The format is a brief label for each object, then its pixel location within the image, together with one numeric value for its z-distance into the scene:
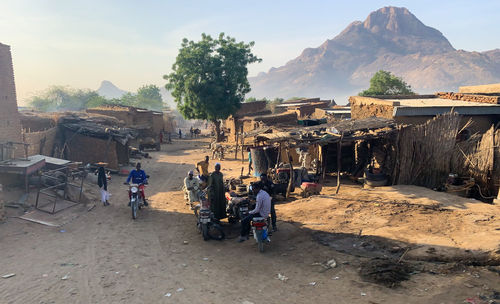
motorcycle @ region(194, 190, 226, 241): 8.45
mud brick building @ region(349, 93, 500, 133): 14.38
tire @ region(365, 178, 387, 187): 12.14
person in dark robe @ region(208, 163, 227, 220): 9.02
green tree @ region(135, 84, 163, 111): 88.11
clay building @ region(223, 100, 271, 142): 31.62
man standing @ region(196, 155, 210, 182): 14.78
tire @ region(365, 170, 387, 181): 12.17
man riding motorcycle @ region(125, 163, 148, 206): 10.85
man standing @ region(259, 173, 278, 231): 8.64
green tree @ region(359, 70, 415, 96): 44.31
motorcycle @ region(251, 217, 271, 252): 7.54
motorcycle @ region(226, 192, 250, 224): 8.59
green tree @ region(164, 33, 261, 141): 31.08
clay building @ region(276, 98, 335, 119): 33.86
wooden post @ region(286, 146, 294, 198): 11.88
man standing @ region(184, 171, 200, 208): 11.07
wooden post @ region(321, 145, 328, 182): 15.23
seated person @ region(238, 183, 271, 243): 7.74
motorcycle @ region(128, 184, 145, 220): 10.30
